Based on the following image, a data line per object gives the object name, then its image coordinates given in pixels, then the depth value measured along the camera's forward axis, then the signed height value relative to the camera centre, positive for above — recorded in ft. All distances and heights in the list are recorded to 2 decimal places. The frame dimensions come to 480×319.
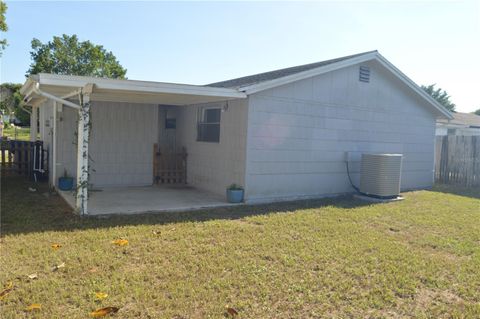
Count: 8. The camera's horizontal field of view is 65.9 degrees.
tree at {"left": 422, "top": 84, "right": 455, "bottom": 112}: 123.85 +17.64
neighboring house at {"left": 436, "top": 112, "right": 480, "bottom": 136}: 61.30 +3.65
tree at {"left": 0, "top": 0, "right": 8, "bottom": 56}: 45.37 +14.21
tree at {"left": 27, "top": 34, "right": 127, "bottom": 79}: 104.17 +21.97
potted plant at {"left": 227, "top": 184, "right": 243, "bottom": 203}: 26.45 -3.89
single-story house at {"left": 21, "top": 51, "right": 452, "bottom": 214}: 26.73 +0.77
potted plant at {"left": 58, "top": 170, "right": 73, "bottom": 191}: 28.89 -3.90
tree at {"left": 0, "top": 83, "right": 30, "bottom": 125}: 105.79 +8.57
